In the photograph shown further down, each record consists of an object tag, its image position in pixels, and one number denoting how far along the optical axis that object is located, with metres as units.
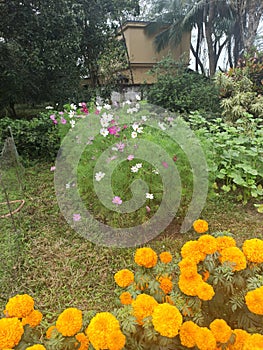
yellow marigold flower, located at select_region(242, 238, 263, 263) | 0.87
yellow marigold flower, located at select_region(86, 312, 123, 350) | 0.63
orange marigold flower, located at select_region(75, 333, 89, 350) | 0.75
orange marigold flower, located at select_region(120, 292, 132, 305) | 0.90
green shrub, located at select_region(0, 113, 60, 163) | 3.92
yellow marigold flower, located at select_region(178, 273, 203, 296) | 0.78
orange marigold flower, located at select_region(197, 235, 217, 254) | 0.90
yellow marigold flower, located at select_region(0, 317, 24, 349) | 0.66
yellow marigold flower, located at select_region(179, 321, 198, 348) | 0.69
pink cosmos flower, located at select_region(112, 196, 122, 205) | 1.96
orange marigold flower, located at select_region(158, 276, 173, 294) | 0.93
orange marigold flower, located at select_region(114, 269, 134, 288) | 0.91
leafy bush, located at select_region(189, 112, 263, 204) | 2.60
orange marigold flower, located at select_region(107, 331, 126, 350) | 0.63
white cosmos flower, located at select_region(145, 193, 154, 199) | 1.97
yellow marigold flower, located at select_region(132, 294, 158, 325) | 0.75
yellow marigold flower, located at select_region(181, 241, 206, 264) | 0.89
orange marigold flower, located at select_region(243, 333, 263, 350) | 0.63
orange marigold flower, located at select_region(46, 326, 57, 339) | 0.80
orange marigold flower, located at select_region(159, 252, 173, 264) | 1.02
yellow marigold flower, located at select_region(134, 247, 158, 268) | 0.91
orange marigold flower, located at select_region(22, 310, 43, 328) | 0.76
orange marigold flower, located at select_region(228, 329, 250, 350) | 0.73
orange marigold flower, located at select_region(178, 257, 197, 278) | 0.80
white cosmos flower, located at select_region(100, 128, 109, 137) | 2.28
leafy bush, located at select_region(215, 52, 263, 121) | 5.06
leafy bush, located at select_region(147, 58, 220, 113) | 5.33
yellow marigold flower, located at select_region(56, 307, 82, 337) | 0.69
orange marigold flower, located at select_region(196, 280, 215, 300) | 0.76
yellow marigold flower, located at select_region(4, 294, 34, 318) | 0.75
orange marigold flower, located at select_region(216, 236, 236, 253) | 0.95
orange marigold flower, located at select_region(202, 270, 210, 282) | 0.92
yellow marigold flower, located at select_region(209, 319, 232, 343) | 0.69
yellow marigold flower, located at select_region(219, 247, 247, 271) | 0.87
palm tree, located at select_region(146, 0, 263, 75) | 8.81
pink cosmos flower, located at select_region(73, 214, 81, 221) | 2.21
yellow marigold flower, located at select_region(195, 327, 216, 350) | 0.66
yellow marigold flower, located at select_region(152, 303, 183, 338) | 0.64
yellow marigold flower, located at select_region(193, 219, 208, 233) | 1.02
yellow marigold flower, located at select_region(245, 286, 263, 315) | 0.73
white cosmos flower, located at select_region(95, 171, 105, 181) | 2.05
